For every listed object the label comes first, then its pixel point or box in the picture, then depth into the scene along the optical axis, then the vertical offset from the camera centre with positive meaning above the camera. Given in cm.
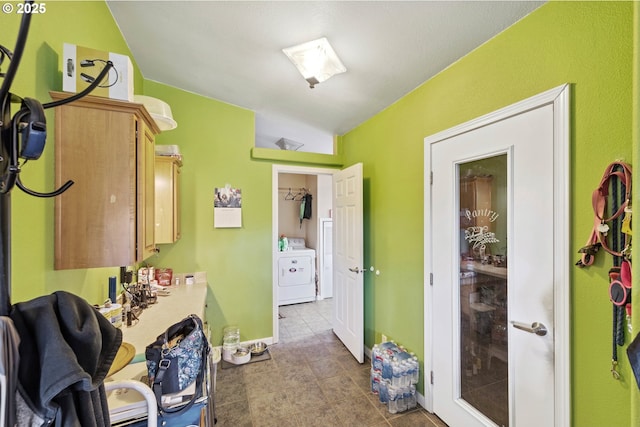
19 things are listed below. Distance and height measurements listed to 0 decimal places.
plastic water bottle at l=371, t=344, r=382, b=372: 216 -119
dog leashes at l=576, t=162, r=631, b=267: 103 +1
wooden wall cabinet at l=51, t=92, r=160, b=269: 118 +14
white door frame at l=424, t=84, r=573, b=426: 122 -14
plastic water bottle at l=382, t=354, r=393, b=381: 206 -119
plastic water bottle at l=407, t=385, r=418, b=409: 207 -143
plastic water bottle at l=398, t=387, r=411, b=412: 204 -142
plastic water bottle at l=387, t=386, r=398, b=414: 201 -140
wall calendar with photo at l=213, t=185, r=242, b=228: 292 +7
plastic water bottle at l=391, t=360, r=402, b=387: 204 -123
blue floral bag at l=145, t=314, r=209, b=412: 106 -60
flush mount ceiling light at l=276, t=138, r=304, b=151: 388 +103
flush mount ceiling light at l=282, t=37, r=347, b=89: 170 +101
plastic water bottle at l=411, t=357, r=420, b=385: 208 -123
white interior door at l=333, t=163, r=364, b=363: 270 -52
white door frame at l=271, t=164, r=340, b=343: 314 -30
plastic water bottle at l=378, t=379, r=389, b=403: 206 -138
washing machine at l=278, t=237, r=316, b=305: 449 -106
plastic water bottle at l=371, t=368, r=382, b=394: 218 -138
